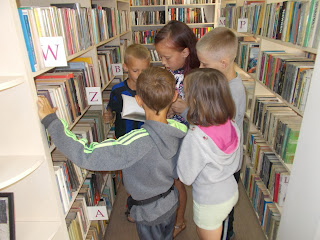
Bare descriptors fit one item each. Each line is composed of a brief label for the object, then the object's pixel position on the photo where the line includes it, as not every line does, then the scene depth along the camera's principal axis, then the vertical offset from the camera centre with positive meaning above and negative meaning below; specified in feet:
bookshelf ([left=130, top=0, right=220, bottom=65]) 14.96 +0.28
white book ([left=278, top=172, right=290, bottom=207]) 5.79 -3.76
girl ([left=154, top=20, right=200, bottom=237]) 5.17 -0.63
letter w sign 3.34 -0.38
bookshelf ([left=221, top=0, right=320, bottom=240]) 4.09 -2.34
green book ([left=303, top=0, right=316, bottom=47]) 4.59 -0.15
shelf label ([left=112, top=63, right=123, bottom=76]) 7.92 -1.49
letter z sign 5.10 -1.47
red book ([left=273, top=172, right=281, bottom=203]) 5.97 -3.94
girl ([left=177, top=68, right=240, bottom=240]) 3.78 -1.92
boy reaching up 3.26 -1.73
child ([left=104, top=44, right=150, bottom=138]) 5.90 -1.52
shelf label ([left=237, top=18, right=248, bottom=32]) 8.15 -0.24
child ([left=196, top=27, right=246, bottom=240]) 4.84 -0.72
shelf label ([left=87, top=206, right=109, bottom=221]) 4.99 -3.70
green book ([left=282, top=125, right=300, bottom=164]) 5.38 -2.71
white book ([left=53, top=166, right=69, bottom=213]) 3.96 -2.59
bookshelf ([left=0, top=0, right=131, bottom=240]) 2.85 -1.64
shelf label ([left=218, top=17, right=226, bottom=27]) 11.41 -0.14
